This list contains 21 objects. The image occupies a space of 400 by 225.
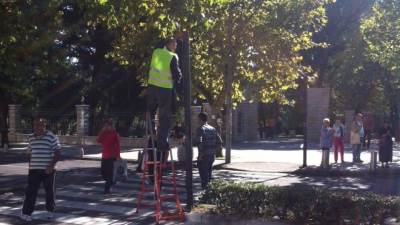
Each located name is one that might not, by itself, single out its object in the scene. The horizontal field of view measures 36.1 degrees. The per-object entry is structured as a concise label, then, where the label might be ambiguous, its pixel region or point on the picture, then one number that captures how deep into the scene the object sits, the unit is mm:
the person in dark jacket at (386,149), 19734
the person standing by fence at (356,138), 21656
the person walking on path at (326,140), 20000
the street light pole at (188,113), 9383
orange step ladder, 9344
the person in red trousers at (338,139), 22078
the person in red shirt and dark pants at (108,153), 14180
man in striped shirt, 10508
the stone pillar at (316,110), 36719
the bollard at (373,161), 18984
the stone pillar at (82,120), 35594
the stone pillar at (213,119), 25628
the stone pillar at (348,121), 36125
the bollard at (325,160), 19953
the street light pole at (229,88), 21775
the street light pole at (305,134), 20672
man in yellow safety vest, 8773
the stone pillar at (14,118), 38469
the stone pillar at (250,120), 41219
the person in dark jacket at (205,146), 13672
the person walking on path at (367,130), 30600
